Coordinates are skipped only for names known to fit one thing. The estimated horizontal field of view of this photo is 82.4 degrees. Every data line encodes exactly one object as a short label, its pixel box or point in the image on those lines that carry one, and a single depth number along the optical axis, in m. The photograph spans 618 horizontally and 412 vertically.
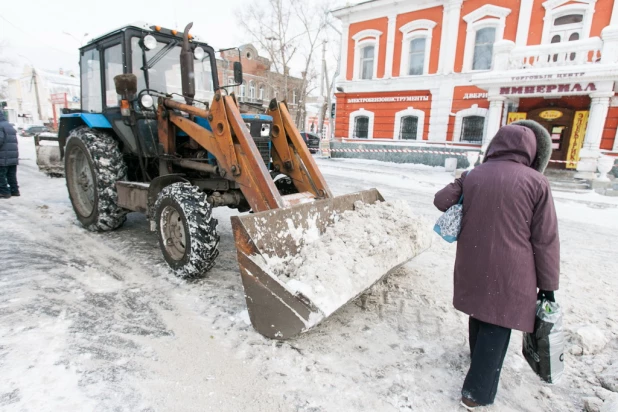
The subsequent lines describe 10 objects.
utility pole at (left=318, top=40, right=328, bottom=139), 24.18
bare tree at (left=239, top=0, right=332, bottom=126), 25.70
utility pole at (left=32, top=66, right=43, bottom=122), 40.62
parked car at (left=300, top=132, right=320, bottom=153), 22.81
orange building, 10.93
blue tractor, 2.76
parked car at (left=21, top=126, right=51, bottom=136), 27.28
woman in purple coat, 1.86
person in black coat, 6.43
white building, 40.50
